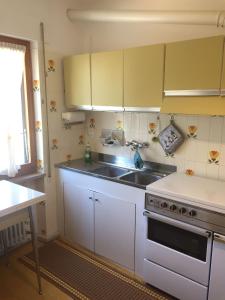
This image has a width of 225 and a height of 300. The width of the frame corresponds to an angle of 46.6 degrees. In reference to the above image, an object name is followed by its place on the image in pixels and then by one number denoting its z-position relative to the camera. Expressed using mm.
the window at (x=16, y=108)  2337
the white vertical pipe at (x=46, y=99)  2456
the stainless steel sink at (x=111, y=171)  2691
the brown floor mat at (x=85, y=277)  2088
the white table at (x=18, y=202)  1788
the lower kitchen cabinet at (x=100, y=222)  2266
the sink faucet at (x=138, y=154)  2564
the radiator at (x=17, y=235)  2573
